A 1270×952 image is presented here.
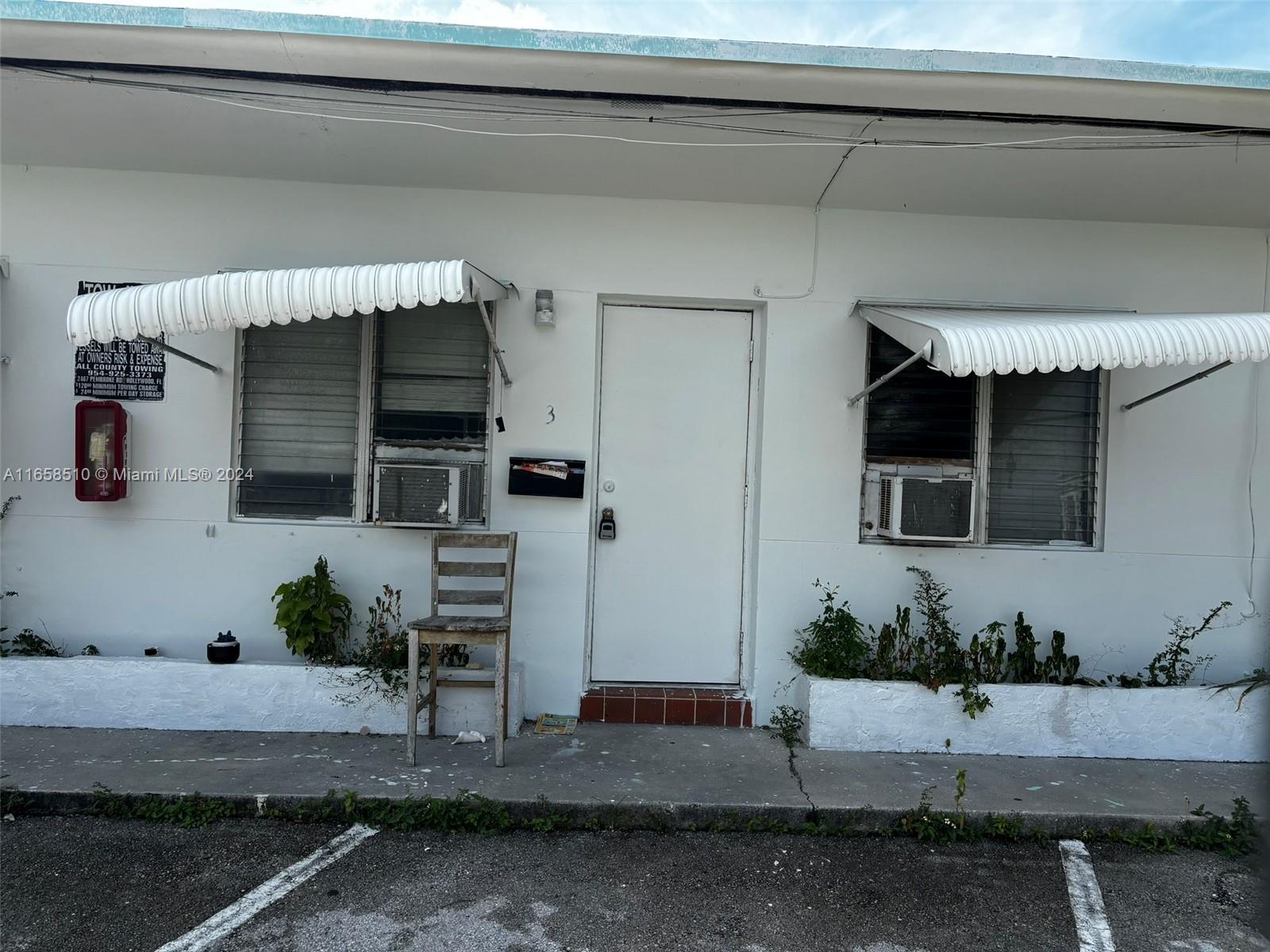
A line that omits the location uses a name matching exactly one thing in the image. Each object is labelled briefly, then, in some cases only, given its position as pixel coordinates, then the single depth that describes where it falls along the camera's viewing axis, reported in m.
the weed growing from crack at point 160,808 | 4.03
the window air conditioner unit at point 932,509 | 5.20
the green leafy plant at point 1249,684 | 5.02
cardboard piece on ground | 5.12
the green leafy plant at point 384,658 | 4.95
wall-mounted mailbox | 5.28
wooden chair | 4.50
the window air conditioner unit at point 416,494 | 5.14
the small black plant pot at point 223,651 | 5.04
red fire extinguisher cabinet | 5.18
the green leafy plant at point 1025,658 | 5.16
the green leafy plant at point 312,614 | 4.99
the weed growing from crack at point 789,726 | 5.04
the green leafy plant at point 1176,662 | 5.18
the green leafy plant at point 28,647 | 5.12
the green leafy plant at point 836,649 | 5.03
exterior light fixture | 5.25
